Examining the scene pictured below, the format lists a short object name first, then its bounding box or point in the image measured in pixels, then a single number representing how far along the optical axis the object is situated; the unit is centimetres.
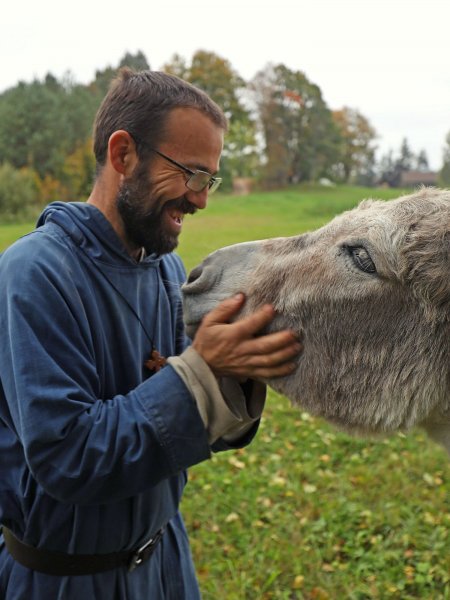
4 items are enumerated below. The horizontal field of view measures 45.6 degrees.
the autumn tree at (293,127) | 3803
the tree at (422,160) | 8507
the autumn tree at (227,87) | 4050
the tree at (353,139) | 4922
